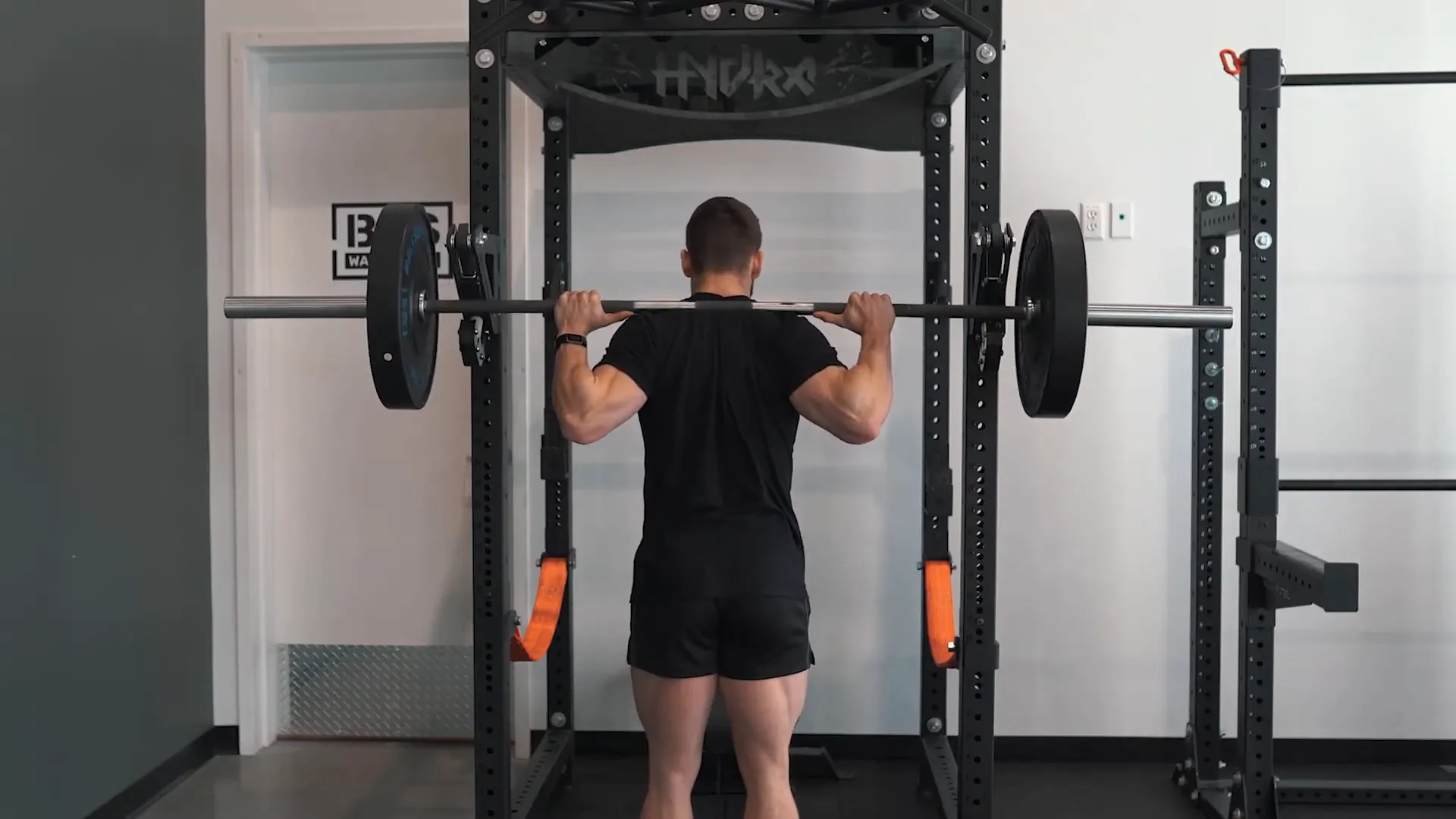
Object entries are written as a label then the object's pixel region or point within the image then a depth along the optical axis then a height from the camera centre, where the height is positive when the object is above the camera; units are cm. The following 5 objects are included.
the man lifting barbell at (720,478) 177 -18
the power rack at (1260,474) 227 -23
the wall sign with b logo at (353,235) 306 +42
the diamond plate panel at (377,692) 314 -97
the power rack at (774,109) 190 +56
